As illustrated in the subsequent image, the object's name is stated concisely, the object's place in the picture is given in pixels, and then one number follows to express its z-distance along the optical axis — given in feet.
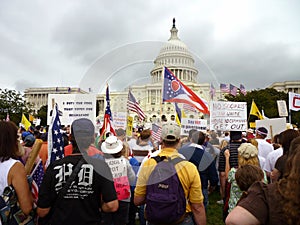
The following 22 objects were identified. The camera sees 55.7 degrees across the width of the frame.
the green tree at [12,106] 117.80
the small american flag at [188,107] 31.88
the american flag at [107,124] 20.51
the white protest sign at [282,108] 44.42
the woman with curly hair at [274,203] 5.09
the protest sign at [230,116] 28.50
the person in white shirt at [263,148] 21.89
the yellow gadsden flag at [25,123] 51.96
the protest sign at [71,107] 20.86
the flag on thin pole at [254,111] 43.68
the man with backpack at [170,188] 9.52
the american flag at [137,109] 33.61
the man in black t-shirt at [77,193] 9.02
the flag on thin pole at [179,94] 29.55
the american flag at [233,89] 131.77
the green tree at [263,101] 149.91
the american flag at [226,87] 111.10
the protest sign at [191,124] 25.74
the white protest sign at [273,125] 28.22
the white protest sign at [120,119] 27.94
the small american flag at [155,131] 28.25
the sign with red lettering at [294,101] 40.19
